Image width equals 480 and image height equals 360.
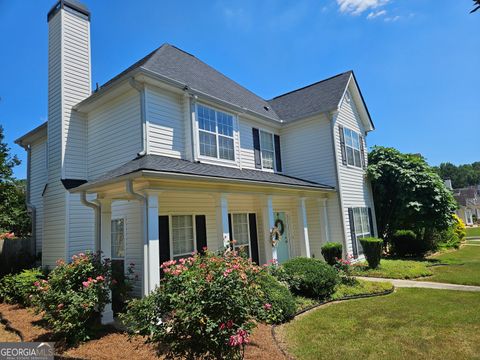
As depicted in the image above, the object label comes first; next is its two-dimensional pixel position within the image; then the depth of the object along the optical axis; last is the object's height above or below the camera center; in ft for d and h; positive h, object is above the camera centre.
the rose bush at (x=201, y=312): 12.13 -3.62
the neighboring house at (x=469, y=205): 163.45 +2.45
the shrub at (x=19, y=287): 28.76 -4.91
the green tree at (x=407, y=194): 47.91 +3.05
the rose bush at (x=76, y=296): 18.66 -4.01
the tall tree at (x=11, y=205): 49.93 +5.91
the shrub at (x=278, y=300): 21.00 -5.78
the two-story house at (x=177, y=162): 25.55 +7.67
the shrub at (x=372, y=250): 37.86 -4.43
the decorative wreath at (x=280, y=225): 42.16 -0.58
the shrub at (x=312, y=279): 26.17 -5.31
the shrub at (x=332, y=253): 34.72 -4.09
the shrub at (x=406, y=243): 52.11 -5.30
